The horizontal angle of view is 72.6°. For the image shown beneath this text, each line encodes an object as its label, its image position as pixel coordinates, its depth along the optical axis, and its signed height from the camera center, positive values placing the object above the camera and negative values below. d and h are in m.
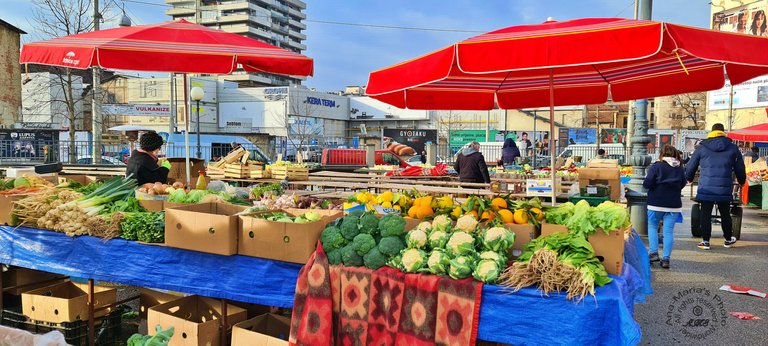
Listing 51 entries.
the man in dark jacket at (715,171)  8.44 -0.30
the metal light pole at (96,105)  14.82 +1.27
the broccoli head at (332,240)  3.72 -0.64
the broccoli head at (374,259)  3.56 -0.75
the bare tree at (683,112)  58.34 +4.73
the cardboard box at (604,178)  9.52 -0.49
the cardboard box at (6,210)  5.04 -0.61
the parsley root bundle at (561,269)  3.05 -0.71
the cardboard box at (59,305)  4.59 -1.42
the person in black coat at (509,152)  16.64 -0.04
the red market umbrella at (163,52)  5.17 +0.98
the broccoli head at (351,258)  3.62 -0.75
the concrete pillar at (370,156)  18.19 -0.21
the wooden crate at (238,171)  11.67 -0.49
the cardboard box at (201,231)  3.94 -0.64
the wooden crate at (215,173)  12.12 -0.56
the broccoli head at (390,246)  3.59 -0.66
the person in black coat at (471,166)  9.11 -0.26
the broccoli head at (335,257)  3.68 -0.76
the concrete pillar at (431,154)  21.66 -0.15
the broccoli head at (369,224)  3.77 -0.54
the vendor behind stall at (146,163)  6.17 -0.17
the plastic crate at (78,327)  4.61 -1.64
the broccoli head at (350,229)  3.76 -0.57
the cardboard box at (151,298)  4.96 -1.42
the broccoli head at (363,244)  3.62 -0.65
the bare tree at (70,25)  15.09 +3.63
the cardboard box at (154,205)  4.89 -0.53
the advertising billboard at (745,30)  36.28 +8.73
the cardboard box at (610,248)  3.40 -0.63
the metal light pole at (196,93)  16.42 +1.77
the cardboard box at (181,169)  9.22 -0.36
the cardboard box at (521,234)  3.72 -0.59
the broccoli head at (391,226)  3.73 -0.55
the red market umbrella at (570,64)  3.30 +0.70
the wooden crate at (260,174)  11.54 -0.55
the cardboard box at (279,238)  3.76 -0.66
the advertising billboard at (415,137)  34.47 +0.87
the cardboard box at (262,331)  3.90 -1.43
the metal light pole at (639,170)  9.11 -0.33
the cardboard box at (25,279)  5.28 -1.38
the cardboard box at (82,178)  7.53 -0.44
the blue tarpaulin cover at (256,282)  2.99 -0.97
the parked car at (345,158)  18.39 -0.29
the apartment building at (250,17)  104.75 +27.72
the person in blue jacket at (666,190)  7.23 -0.53
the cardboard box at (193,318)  4.05 -1.41
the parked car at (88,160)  18.02 -0.45
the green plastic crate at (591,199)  7.68 -0.70
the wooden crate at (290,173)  11.42 -0.52
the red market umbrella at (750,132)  17.09 +0.68
